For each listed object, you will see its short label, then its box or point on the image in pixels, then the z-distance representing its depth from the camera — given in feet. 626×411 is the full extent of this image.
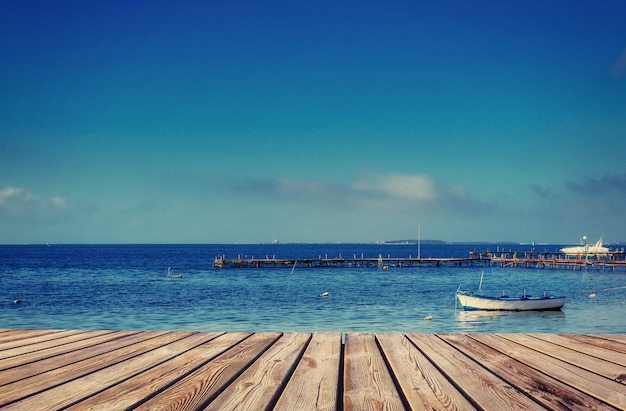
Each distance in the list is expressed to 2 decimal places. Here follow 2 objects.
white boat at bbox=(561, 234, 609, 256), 405.43
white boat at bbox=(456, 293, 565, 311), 113.80
